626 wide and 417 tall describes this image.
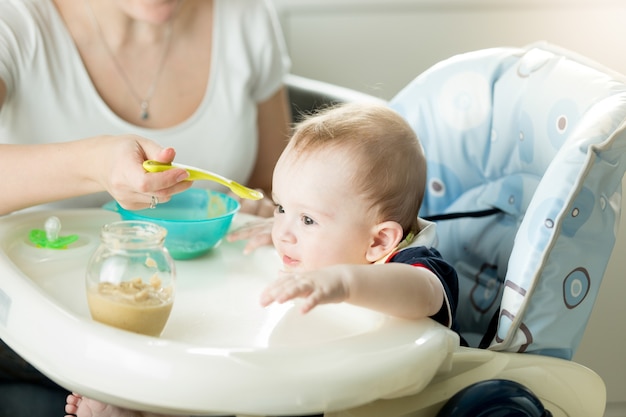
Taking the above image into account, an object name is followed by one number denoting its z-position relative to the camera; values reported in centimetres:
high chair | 114
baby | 119
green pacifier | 126
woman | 130
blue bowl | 127
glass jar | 107
